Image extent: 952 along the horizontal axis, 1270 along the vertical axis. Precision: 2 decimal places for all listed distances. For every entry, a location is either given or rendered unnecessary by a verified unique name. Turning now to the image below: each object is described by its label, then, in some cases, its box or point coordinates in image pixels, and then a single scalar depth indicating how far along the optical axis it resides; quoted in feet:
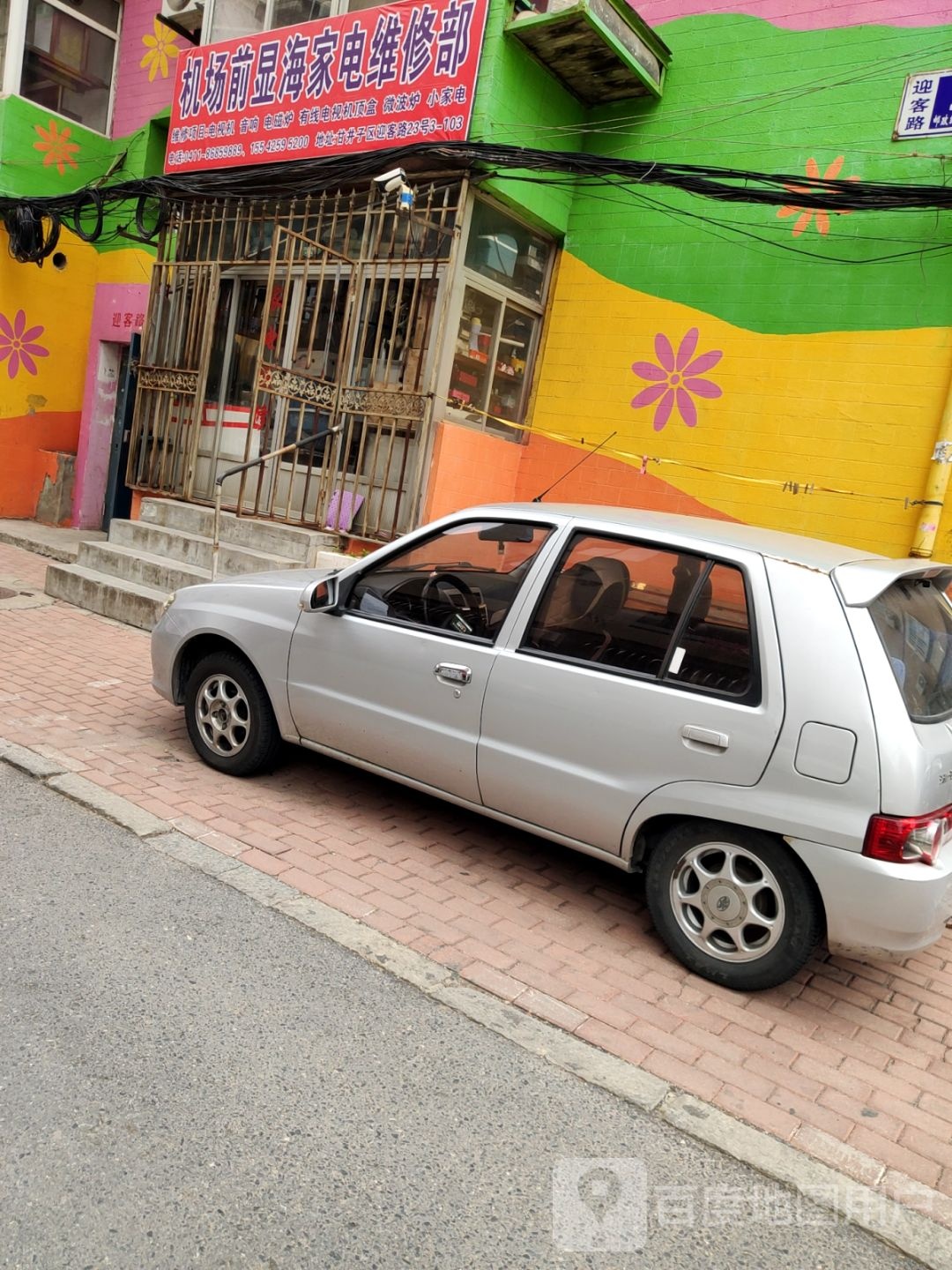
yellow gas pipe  22.95
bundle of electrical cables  23.24
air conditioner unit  35.65
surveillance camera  25.99
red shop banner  26.55
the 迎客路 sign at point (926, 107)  23.24
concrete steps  27.99
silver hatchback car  10.60
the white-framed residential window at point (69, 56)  39.81
